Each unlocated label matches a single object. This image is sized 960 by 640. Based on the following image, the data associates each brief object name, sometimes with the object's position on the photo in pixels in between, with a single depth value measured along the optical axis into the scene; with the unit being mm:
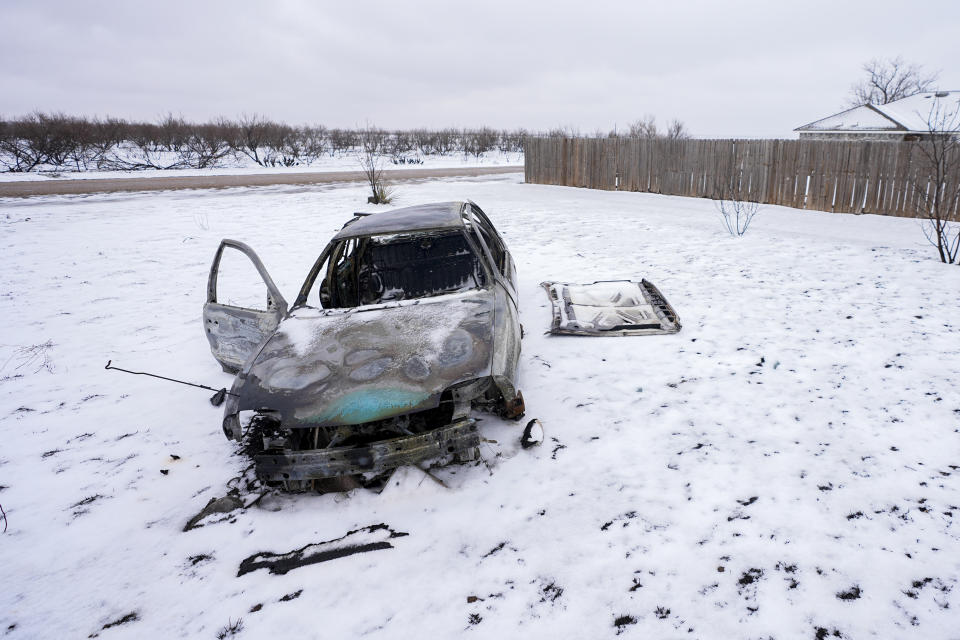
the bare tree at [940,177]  8615
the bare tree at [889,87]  42438
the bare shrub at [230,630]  2025
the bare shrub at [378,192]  13125
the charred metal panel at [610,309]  4824
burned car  2492
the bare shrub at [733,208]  9333
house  19766
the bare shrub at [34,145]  22922
